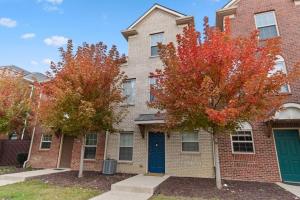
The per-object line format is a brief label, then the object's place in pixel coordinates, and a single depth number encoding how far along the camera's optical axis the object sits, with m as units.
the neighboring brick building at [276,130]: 9.55
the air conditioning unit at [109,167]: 11.70
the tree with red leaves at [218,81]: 7.00
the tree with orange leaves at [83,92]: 9.55
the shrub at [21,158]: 15.09
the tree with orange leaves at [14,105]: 13.74
